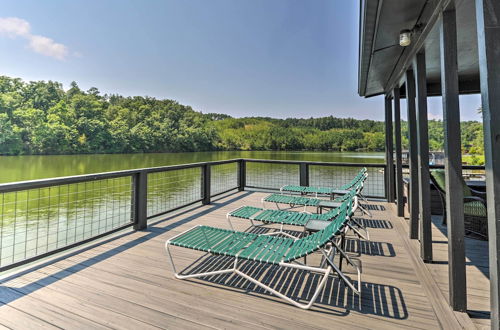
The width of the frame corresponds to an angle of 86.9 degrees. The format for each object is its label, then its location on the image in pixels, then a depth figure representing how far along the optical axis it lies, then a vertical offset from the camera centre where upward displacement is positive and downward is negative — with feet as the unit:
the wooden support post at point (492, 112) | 4.19 +1.02
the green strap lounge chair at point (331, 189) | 14.55 -0.84
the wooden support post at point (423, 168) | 8.39 +0.22
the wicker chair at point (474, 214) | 10.33 -1.54
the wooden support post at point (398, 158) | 13.87 +0.91
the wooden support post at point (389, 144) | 16.40 +1.96
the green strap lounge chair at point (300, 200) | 12.82 -1.27
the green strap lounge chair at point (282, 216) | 9.82 -1.63
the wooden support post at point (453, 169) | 5.94 +0.14
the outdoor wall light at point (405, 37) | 8.61 +4.51
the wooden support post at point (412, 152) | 10.20 +0.89
